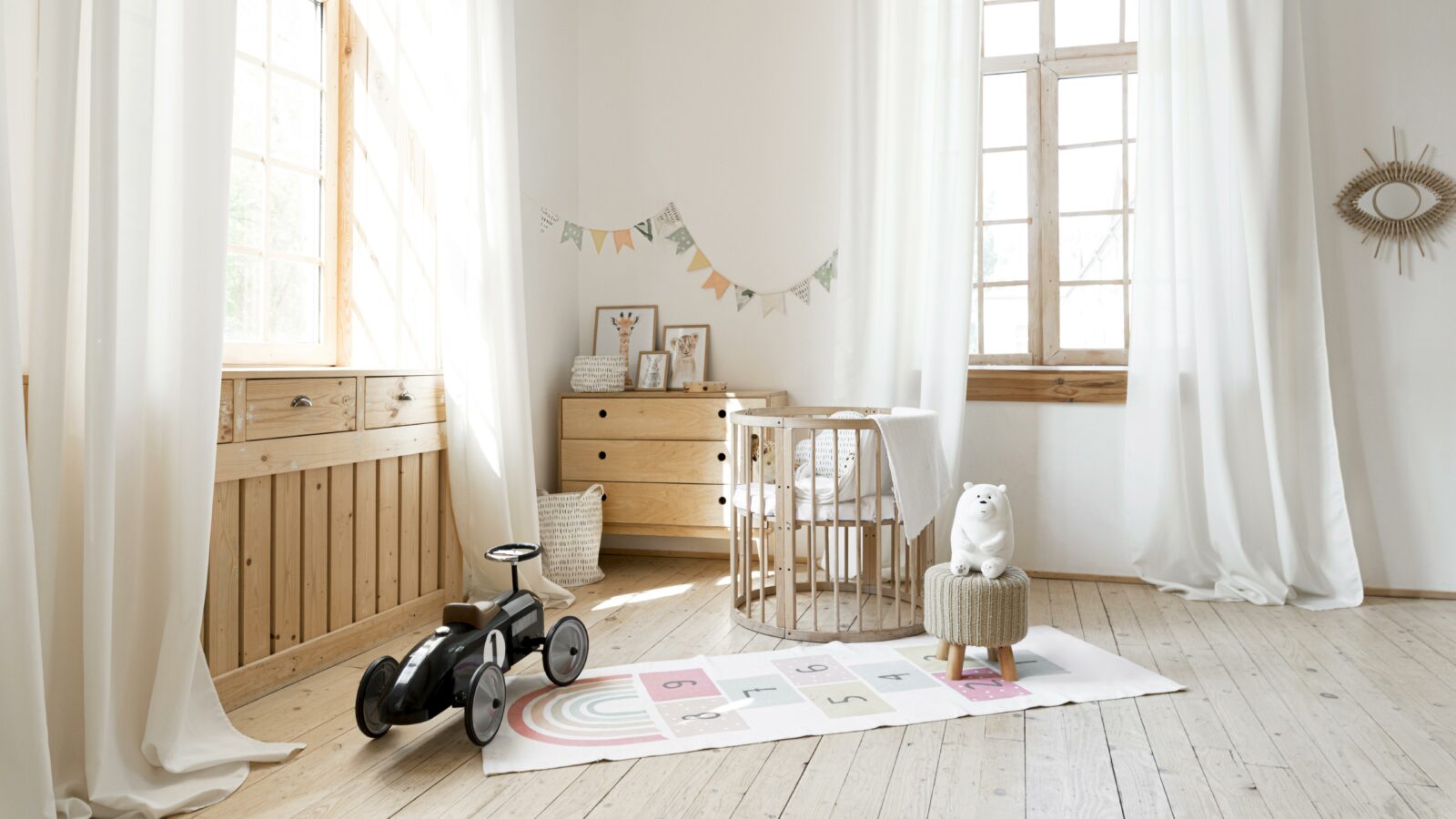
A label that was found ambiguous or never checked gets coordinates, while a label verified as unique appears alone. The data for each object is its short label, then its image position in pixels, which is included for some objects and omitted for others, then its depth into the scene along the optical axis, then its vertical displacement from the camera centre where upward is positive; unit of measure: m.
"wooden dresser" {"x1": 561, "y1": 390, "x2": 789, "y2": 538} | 3.69 -0.11
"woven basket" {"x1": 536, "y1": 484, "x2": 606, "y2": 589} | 3.55 -0.41
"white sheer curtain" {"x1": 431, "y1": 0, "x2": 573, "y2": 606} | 3.04 +0.43
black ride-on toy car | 1.92 -0.51
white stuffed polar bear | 2.35 -0.26
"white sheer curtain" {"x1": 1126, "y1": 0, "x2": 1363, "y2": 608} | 3.26 +0.35
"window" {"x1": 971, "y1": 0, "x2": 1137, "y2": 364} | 3.69 +0.96
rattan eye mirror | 3.26 +0.78
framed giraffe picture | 4.05 +0.40
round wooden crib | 2.74 -0.27
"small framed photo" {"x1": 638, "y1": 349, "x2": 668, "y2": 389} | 3.95 +0.23
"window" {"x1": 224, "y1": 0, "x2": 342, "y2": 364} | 2.62 +0.67
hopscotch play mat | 2.01 -0.63
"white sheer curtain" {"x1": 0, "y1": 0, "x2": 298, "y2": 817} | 1.56 +0.02
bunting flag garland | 3.90 +0.77
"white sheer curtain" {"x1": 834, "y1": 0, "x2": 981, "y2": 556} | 3.55 +0.82
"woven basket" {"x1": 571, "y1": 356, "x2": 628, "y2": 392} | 3.88 +0.21
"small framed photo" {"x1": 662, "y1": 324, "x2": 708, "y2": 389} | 3.97 +0.30
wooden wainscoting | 2.18 -0.27
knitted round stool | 2.34 -0.45
